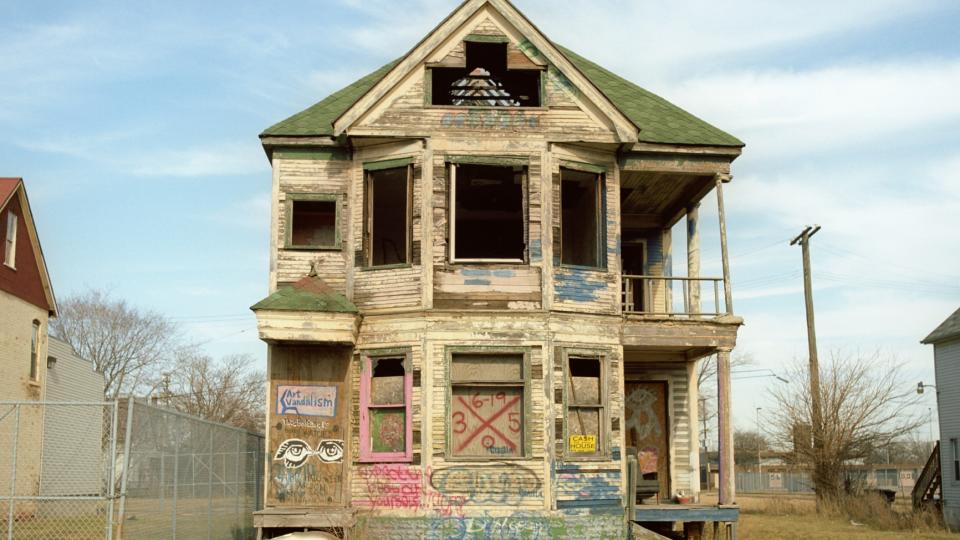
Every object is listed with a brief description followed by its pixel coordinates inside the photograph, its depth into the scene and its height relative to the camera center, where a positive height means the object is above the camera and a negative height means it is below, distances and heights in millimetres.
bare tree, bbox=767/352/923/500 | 39781 -410
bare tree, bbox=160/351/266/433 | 73500 +1908
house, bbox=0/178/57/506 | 32125 +3190
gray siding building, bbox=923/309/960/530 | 36062 +600
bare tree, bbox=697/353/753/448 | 69250 +2020
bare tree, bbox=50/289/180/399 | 76125 +6327
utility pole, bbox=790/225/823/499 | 39969 +997
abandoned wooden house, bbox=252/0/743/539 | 17141 +1780
